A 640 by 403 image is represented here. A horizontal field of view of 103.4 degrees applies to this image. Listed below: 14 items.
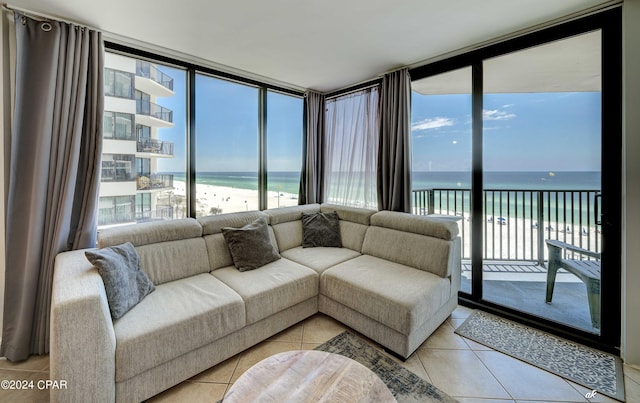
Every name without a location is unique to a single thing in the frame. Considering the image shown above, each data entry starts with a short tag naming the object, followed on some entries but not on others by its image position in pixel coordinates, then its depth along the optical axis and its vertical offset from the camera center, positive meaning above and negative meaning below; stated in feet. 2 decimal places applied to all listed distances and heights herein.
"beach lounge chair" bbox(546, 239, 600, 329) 6.79 -1.98
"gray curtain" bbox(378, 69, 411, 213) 9.64 +2.26
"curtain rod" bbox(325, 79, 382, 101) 10.89 +5.14
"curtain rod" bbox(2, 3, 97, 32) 6.02 +4.59
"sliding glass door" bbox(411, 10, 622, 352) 6.27 +1.13
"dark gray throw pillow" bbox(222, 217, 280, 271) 7.86 -1.51
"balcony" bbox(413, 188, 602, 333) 7.98 -1.46
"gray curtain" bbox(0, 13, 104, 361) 6.07 +0.75
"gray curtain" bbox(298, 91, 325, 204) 12.71 +2.64
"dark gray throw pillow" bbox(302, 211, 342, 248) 10.03 -1.23
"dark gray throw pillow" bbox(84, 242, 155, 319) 5.08 -1.68
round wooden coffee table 3.40 -2.65
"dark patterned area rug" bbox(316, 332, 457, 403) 5.00 -3.85
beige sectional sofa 4.15 -2.30
